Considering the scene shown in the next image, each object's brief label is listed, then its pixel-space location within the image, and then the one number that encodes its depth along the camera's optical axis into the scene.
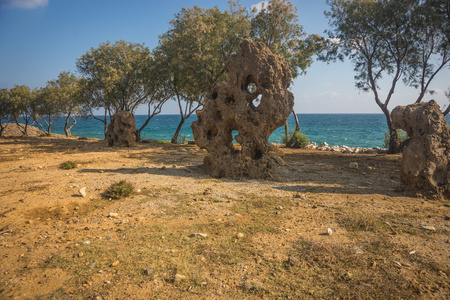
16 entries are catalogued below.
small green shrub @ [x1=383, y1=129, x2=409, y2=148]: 19.24
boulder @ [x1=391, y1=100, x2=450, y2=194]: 7.62
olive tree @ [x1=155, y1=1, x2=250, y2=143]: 18.72
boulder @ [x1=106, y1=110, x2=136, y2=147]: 19.95
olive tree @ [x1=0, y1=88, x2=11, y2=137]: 28.75
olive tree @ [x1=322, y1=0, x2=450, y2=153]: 15.26
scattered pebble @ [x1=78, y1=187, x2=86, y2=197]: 7.48
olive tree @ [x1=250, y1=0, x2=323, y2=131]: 19.33
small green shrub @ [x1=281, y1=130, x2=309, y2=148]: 21.44
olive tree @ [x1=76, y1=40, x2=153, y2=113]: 21.92
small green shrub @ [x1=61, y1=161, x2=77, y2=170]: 11.31
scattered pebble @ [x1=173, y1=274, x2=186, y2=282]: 3.75
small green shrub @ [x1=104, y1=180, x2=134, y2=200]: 7.39
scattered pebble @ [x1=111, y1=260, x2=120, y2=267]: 4.10
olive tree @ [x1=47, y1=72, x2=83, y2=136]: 29.95
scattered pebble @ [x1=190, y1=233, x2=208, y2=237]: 5.10
